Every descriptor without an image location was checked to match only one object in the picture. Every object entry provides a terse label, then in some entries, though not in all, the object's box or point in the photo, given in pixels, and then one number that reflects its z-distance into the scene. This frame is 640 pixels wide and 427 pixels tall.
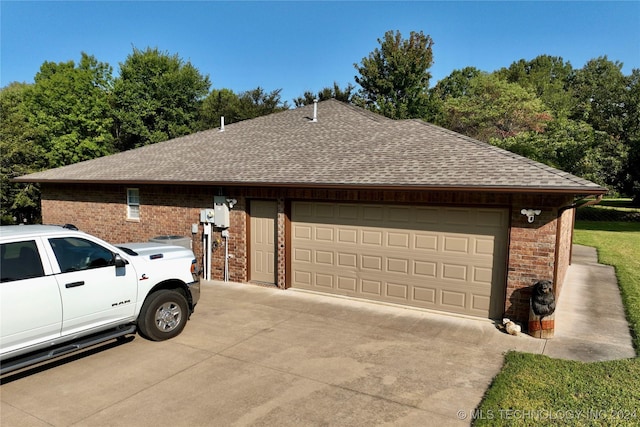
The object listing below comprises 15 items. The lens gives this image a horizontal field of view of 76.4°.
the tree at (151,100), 36.41
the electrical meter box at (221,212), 10.62
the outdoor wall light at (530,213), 7.12
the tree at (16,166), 23.44
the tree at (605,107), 34.79
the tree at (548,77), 43.52
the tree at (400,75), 36.47
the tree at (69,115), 33.54
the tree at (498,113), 28.27
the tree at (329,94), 37.81
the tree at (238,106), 37.59
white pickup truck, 4.76
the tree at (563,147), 23.38
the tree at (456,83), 52.69
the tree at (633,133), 30.69
